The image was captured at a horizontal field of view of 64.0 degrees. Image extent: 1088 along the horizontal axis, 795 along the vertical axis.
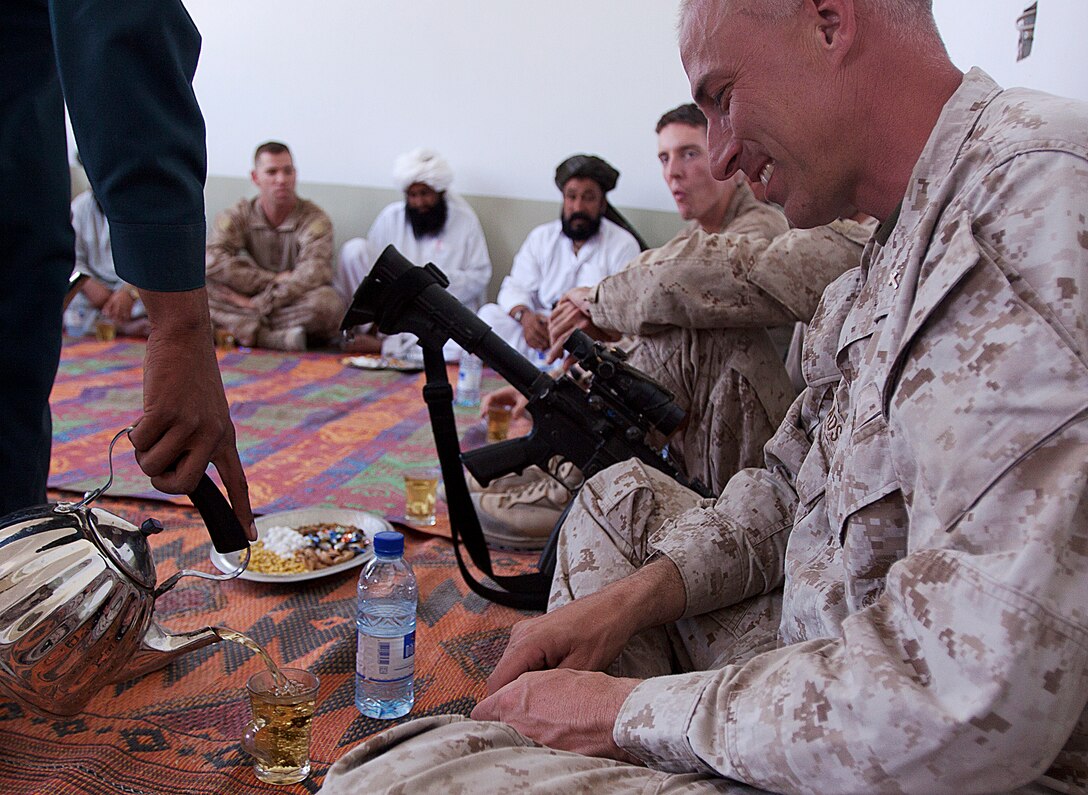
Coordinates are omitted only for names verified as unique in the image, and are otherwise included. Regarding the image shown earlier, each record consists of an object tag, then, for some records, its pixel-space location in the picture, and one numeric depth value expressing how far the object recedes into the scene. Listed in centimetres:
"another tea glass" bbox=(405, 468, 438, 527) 220
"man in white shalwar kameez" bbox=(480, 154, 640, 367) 507
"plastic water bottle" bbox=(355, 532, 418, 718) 131
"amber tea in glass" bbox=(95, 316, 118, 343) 467
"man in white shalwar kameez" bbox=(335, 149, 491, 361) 571
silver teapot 99
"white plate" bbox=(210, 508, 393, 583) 197
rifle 176
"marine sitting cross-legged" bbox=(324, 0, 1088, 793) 61
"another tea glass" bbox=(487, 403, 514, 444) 282
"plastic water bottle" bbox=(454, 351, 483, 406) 354
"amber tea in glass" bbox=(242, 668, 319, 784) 115
